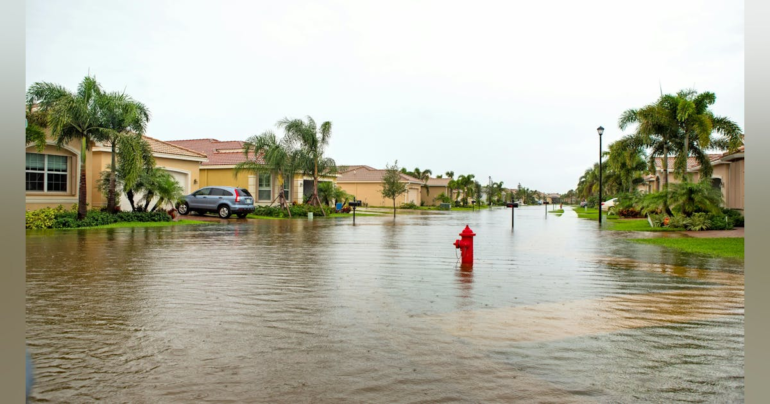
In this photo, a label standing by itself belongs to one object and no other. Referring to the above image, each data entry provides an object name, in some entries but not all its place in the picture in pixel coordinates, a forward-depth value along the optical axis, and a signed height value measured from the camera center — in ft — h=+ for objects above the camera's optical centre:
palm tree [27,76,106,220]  68.90 +12.44
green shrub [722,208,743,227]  74.30 -1.58
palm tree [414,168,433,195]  259.72 +15.48
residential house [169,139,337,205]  123.34 +6.06
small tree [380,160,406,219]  162.81 +6.74
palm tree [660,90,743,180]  81.92 +12.70
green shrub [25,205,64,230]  66.12 -1.93
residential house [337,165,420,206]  208.13 +7.44
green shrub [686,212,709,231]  70.41 -2.29
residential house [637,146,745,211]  85.60 +5.17
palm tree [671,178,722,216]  70.85 +1.11
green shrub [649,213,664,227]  79.60 -2.29
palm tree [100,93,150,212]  74.59 +12.43
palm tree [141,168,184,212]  83.76 +2.71
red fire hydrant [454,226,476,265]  37.40 -2.99
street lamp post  97.44 +11.86
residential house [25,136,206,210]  77.82 +4.75
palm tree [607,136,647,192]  105.99 +11.02
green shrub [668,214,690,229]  72.38 -2.26
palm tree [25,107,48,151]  69.62 +10.41
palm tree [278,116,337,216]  114.52 +14.19
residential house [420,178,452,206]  258.16 +7.00
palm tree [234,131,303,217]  108.37 +10.19
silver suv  97.40 +0.40
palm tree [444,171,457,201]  265.75 +10.00
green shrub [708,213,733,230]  70.33 -2.28
